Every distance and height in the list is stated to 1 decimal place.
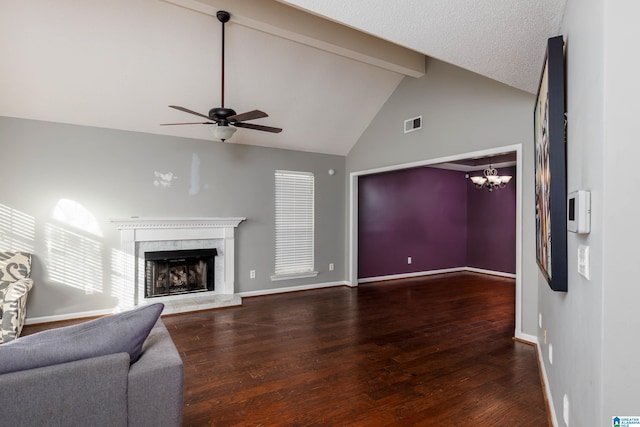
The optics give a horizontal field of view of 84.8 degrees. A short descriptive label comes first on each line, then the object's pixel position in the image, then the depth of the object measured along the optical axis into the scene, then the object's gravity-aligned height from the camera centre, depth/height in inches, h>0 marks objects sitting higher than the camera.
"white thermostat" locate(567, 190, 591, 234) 49.1 +0.2
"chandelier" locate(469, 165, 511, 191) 255.8 +25.0
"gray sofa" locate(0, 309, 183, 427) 51.2 -28.1
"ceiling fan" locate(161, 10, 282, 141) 138.9 +39.2
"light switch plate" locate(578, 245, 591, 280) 50.5 -7.3
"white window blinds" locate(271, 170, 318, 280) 244.2 -7.6
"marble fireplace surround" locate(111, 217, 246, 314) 193.9 -18.4
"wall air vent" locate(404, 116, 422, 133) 203.8 +53.0
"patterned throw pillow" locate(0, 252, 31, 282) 156.1 -23.7
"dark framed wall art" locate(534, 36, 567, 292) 66.9 +8.9
